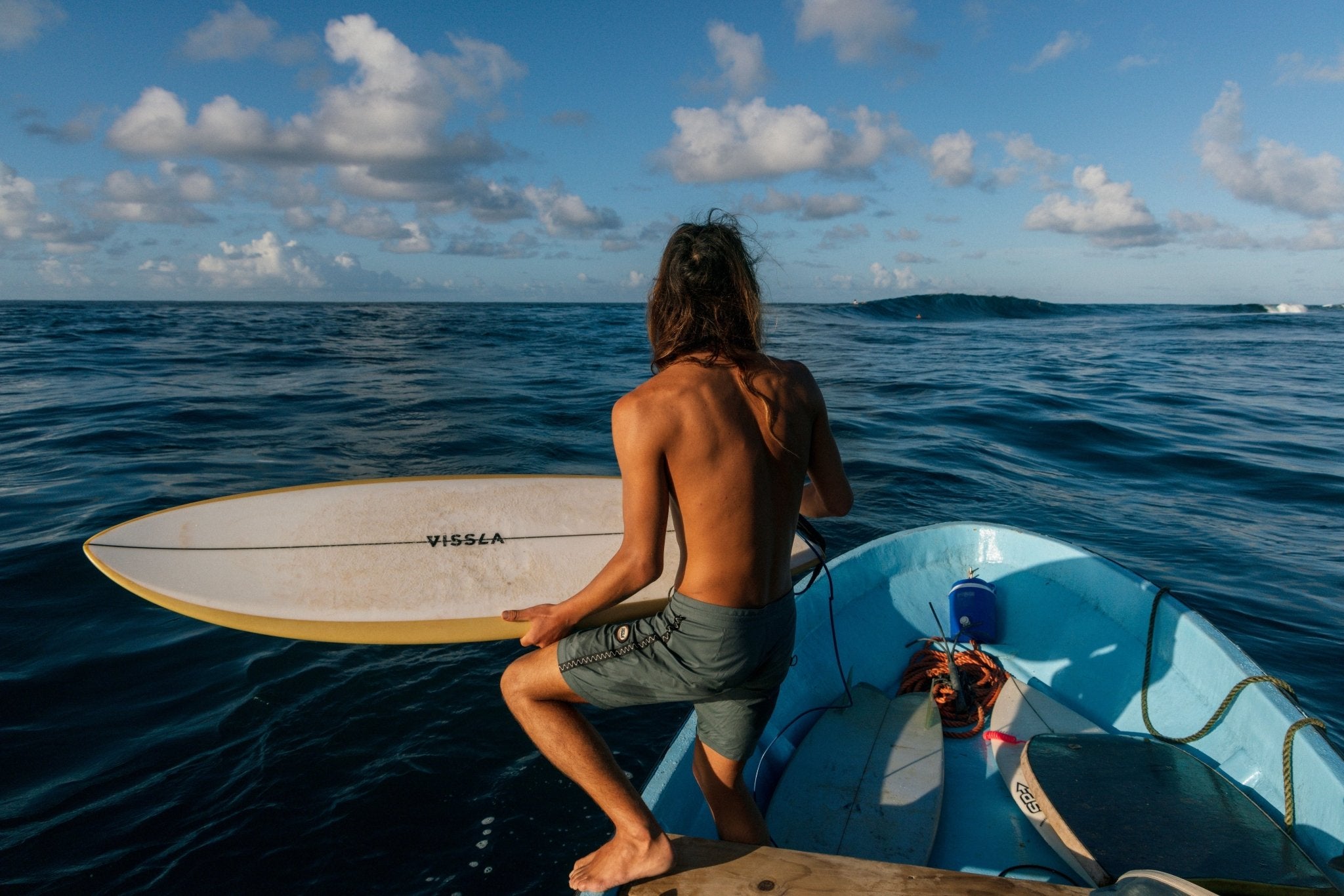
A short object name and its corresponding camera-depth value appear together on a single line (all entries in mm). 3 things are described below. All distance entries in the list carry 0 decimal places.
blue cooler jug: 4242
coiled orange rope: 3752
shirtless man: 2018
